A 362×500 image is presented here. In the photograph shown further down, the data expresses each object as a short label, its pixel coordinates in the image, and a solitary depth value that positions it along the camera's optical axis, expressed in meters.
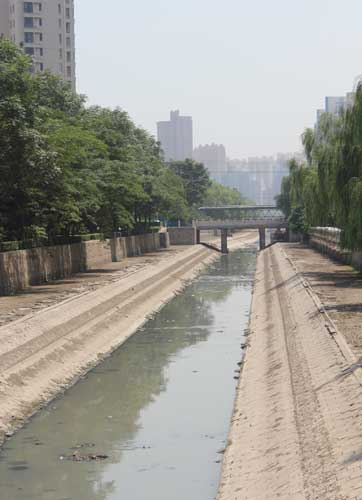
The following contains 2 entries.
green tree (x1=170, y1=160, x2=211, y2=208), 151.88
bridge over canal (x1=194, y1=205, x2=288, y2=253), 124.66
